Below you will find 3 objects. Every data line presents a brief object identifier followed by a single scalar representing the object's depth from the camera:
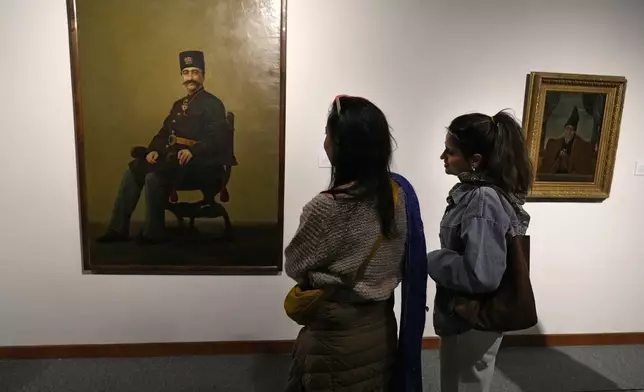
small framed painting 2.29
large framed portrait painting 2.04
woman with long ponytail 1.23
